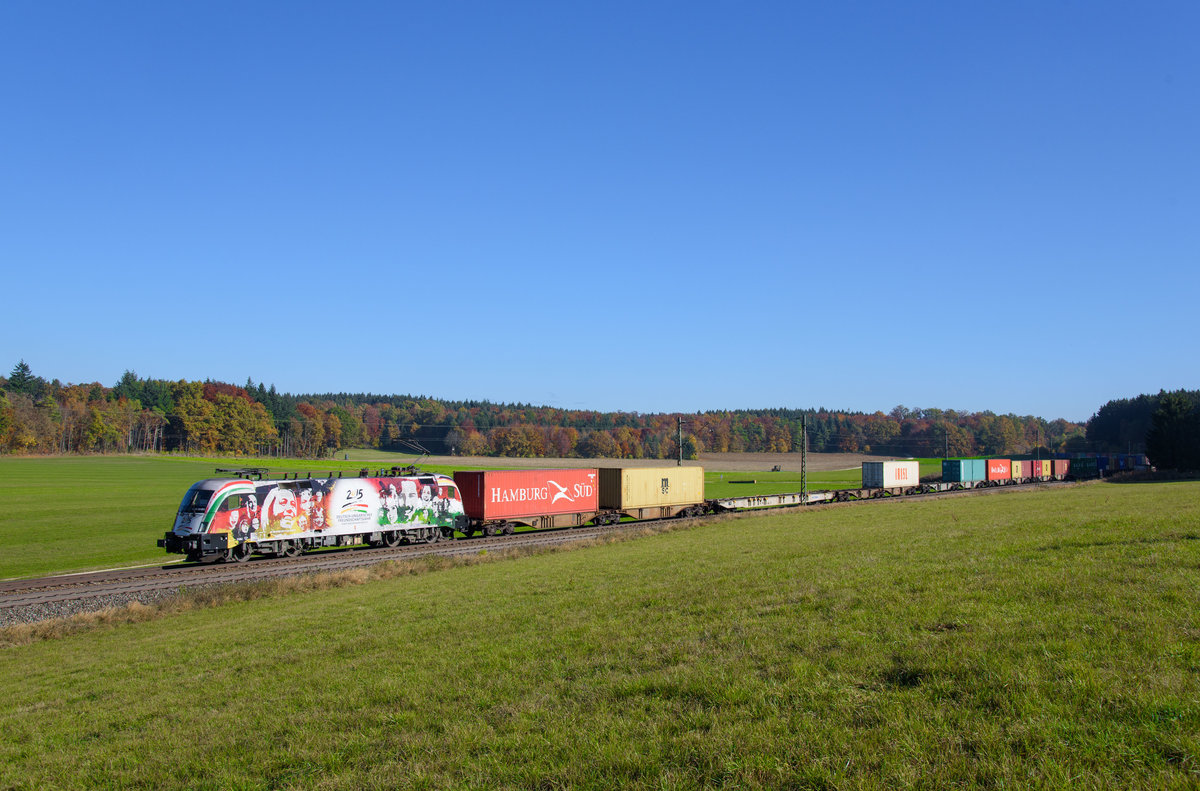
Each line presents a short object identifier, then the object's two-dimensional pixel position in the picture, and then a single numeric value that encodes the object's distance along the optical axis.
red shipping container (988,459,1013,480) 87.19
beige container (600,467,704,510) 51.12
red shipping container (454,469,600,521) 44.94
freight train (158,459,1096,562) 34.31
